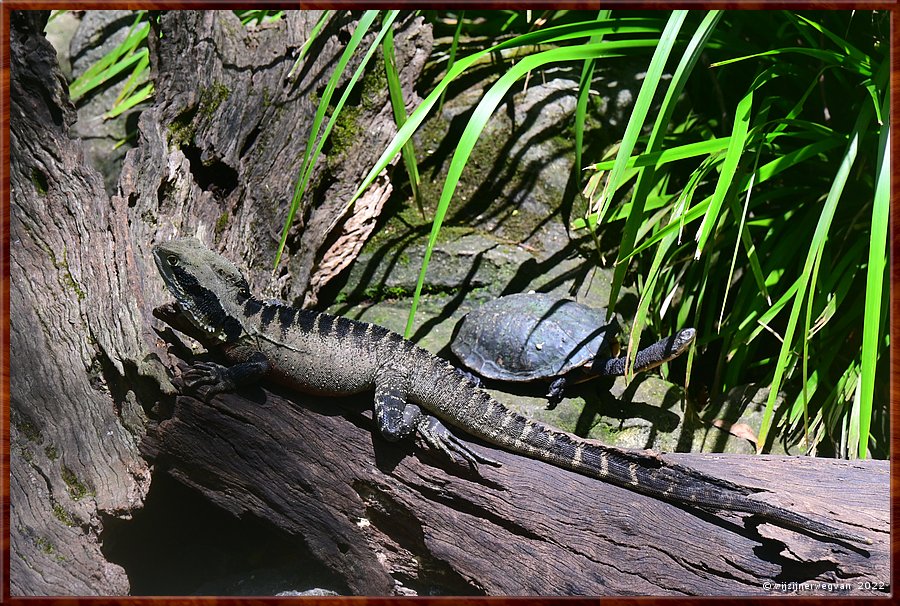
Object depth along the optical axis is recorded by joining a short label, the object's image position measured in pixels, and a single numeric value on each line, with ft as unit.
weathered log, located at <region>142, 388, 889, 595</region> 6.56
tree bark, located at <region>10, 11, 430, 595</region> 6.64
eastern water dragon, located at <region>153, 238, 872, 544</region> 6.71
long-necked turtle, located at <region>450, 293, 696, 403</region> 7.39
